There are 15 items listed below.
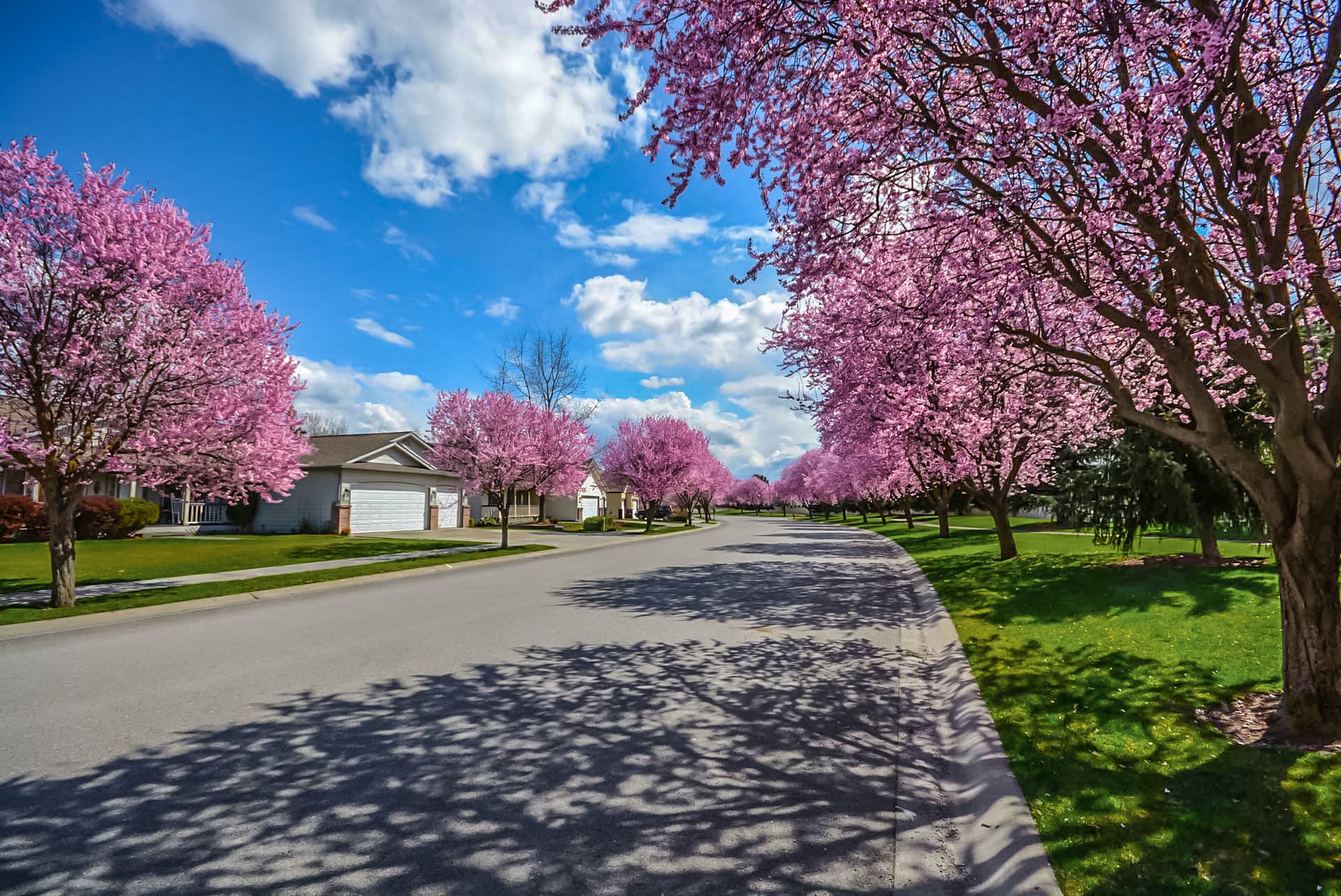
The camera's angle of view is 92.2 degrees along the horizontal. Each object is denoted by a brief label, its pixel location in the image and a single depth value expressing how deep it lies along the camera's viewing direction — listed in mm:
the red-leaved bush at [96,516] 23594
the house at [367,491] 30922
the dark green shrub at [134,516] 24875
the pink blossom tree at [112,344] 9859
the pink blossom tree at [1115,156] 4348
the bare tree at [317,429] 74375
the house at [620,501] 71000
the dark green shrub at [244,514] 30969
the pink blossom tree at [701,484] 48006
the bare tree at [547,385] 40594
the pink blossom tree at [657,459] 42625
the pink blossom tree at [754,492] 128500
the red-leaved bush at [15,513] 22375
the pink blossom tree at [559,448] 32000
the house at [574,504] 49250
